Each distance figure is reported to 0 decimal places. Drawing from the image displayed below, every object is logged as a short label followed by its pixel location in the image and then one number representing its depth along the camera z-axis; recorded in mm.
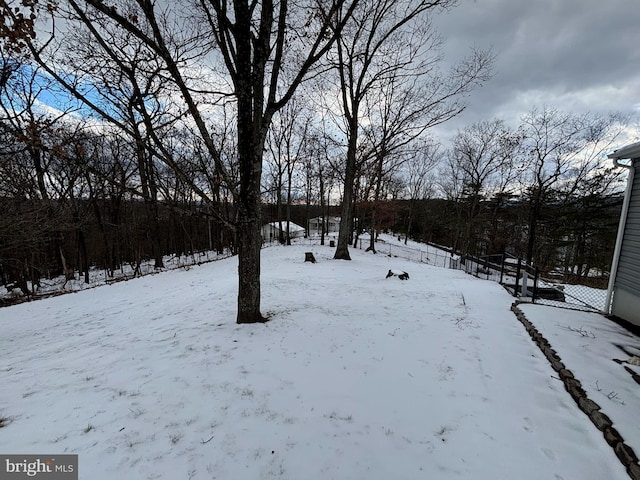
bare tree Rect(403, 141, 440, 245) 33412
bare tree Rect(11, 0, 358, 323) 3760
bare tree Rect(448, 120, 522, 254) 21484
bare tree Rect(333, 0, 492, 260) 9867
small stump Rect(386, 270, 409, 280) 9109
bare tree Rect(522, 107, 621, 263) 17930
